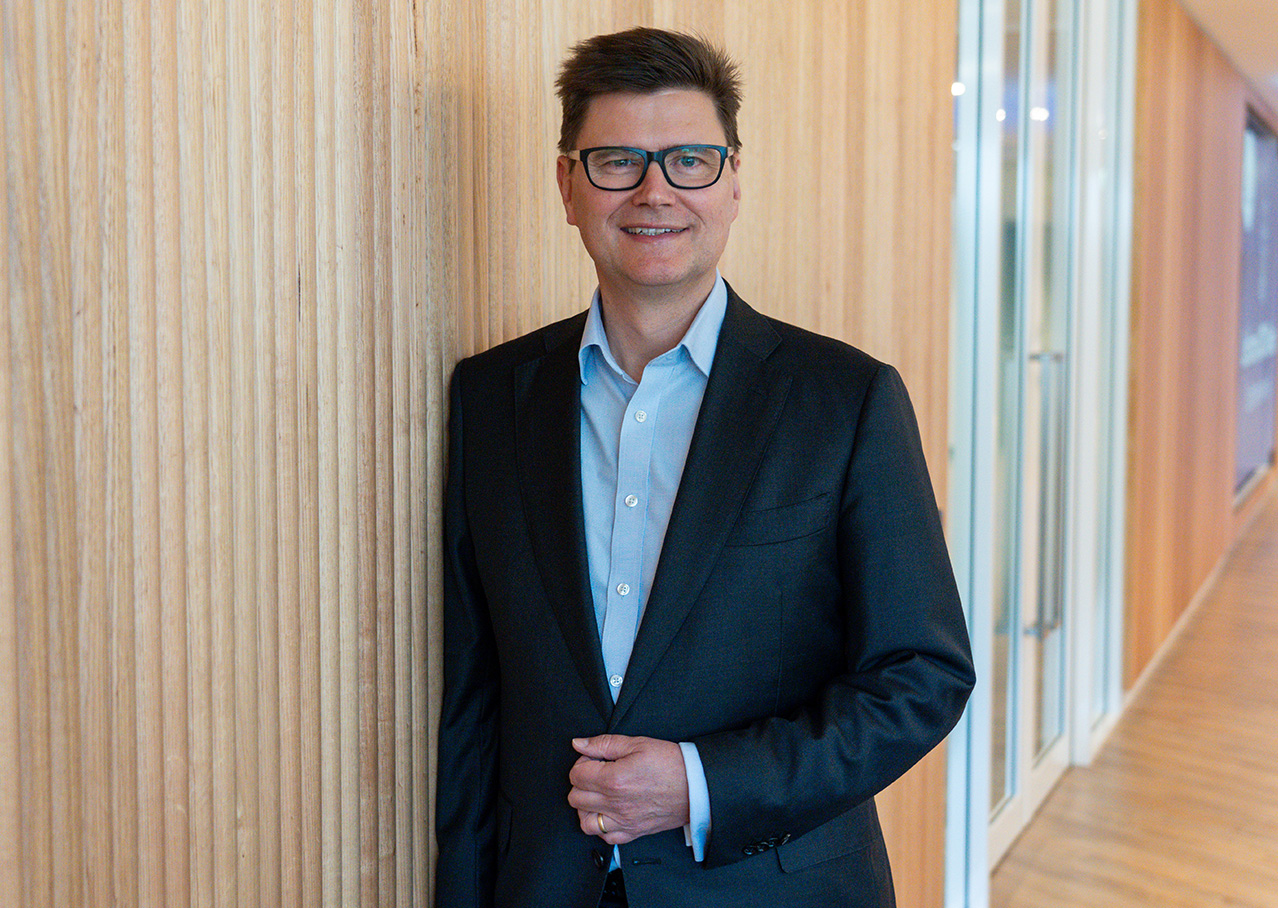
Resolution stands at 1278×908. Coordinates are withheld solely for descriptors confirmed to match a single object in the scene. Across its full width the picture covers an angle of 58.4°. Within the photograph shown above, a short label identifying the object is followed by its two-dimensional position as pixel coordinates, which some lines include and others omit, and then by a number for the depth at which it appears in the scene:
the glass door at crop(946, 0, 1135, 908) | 3.18
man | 1.30
